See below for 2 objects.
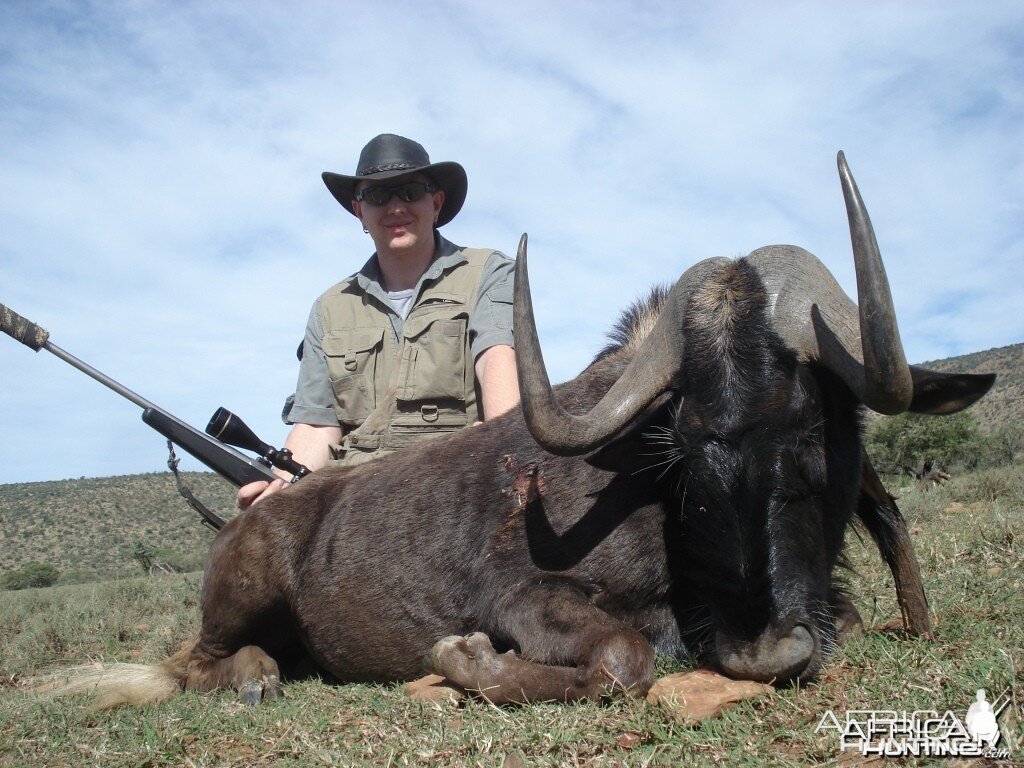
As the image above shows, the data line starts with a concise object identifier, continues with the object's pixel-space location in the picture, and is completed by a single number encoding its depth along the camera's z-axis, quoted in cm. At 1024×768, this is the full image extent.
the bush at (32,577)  1783
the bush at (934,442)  1354
